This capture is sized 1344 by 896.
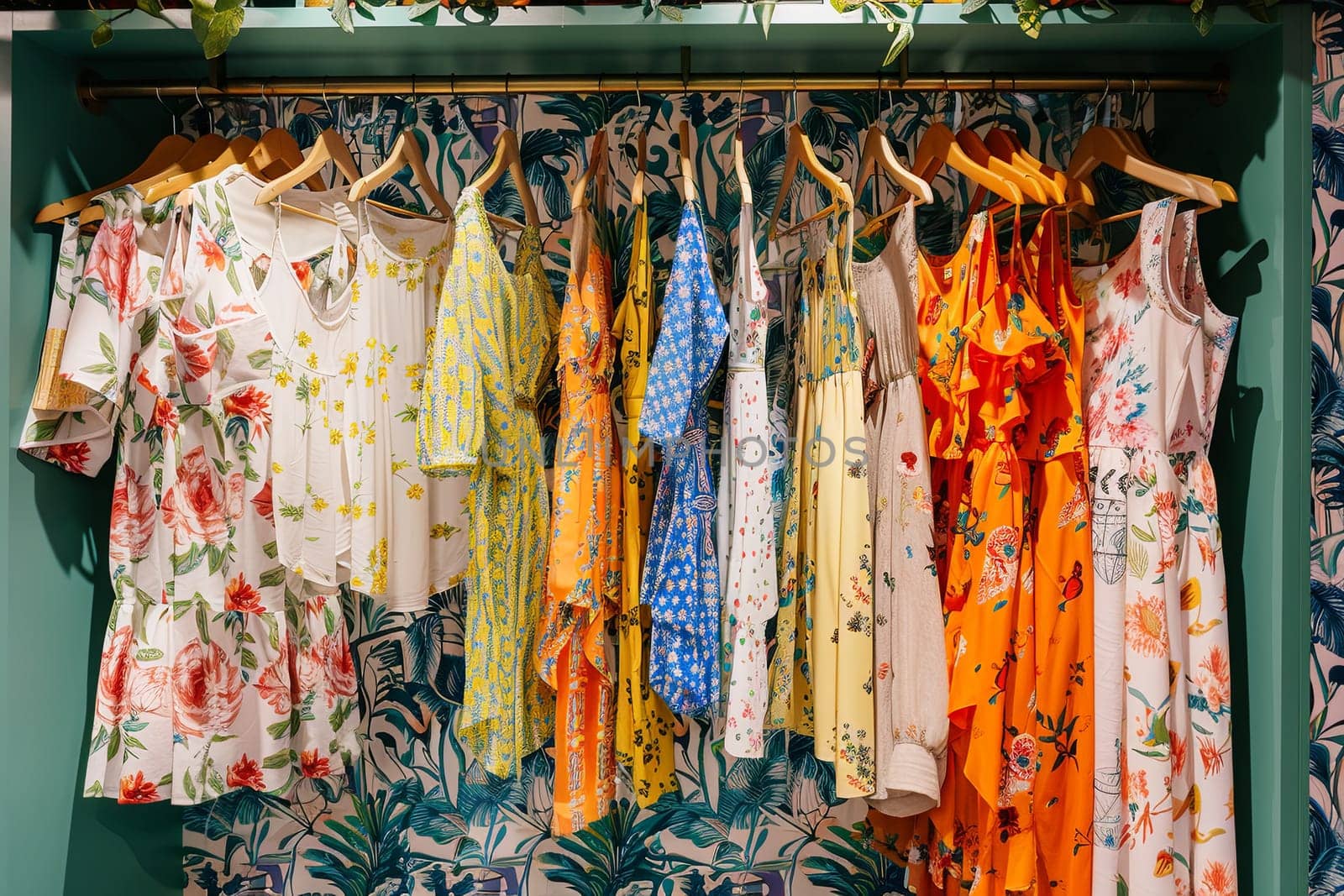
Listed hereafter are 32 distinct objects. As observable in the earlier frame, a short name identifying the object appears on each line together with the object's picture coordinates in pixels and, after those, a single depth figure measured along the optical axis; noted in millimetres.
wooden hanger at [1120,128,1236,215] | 1189
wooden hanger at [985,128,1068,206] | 1276
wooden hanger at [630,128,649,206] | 1354
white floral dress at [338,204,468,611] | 1380
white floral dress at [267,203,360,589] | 1355
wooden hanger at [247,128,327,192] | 1417
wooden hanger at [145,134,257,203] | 1340
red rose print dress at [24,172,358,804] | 1283
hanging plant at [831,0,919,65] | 1204
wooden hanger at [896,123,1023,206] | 1259
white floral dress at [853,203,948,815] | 1255
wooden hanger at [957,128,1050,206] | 1246
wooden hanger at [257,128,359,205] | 1306
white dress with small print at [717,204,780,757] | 1281
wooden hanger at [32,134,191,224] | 1314
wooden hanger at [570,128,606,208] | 1375
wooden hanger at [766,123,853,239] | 1297
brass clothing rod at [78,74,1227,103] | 1363
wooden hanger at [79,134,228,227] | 1338
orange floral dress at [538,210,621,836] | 1333
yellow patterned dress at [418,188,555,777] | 1229
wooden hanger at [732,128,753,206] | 1271
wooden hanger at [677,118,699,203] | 1299
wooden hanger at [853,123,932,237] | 1291
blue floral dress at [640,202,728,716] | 1244
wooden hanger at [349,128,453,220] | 1309
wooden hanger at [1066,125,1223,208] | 1212
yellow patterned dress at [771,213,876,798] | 1280
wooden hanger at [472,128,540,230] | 1355
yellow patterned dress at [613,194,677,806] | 1381
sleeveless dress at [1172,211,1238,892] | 1208
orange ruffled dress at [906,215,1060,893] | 1242
